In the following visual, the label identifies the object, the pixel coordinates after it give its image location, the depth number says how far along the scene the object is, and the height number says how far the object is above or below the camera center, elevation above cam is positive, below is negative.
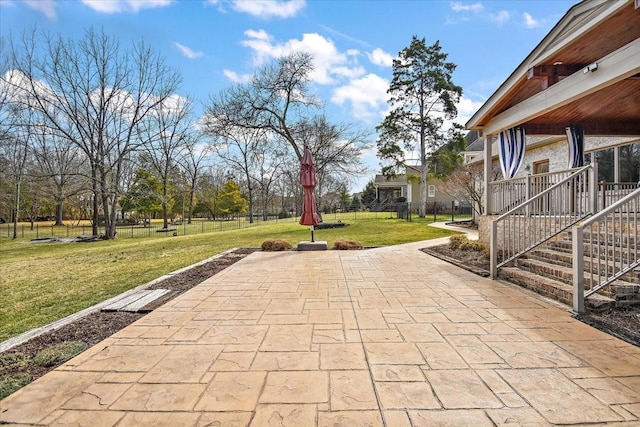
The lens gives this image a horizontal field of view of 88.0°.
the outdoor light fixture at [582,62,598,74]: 4.54 +1.98
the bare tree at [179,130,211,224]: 29.26 +4.58
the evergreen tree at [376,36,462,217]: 22.98 +7.42
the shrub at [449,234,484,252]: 8.05 -0.85
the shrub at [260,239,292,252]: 9.55 -1.00
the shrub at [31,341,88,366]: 2.63 -1.17
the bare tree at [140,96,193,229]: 20.80 +5.58
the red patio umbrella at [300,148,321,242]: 9.44 +0.71
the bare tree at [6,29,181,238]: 16.92 +6.62
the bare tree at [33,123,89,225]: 22.11 +3.79
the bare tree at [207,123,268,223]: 19.69 +4.90
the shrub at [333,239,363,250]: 9.59 -0.99
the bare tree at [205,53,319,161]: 18.88 +6.64
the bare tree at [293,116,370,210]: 20.48 +4.26
